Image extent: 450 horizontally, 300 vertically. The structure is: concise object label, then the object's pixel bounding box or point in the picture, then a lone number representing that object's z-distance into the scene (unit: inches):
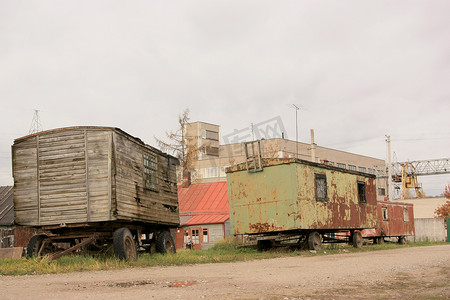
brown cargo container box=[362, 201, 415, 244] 1029.8
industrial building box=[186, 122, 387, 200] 2507.4
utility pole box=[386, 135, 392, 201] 1644.9
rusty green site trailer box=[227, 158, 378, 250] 686.5
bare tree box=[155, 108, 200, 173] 1780.3
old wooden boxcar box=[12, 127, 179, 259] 509.0
